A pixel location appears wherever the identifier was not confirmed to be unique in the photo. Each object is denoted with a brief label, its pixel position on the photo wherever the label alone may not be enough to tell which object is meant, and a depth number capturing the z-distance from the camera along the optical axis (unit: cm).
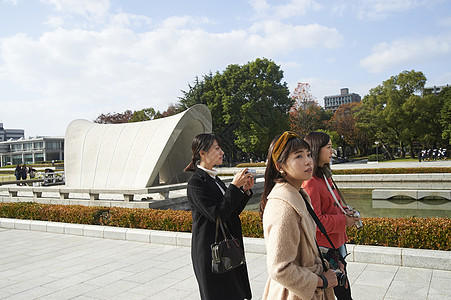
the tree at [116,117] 4973
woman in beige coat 171
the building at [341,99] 14012
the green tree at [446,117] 3162
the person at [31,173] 2694
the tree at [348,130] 4694
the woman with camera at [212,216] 253
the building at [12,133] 9959
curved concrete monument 1416
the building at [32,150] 6312
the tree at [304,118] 3728
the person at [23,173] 2512
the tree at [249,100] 3403
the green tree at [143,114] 4584
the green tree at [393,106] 3456
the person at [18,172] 2525
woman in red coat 280
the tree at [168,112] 4387
